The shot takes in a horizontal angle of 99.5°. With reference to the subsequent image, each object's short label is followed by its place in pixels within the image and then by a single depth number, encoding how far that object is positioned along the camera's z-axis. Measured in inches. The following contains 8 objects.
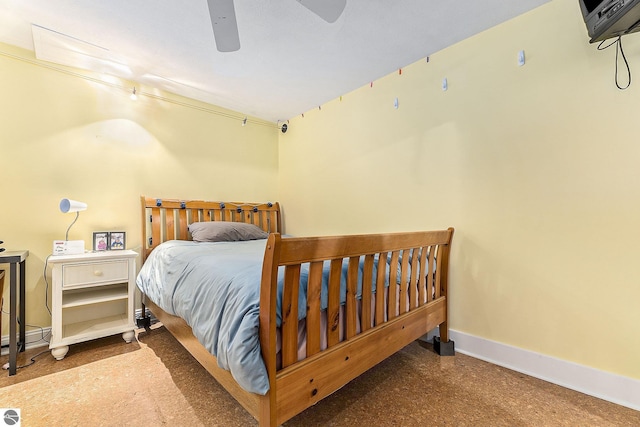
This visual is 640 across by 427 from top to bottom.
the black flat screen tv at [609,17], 46.4
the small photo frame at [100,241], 92.7
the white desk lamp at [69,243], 81.0
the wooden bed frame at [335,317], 39.5
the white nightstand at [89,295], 76.7
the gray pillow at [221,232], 103.3
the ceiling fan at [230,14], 57.7
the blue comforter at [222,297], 39.5
